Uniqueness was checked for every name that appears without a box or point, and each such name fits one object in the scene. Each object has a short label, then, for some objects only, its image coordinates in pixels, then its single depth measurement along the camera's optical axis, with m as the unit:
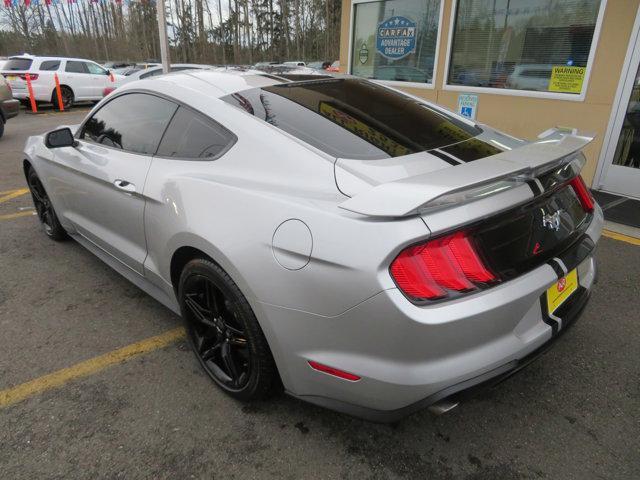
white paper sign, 6.41
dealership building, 5.14
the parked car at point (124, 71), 18.51
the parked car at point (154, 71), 12.03
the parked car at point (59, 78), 13.94
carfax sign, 7.09
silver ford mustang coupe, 1.59
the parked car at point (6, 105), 9.53
